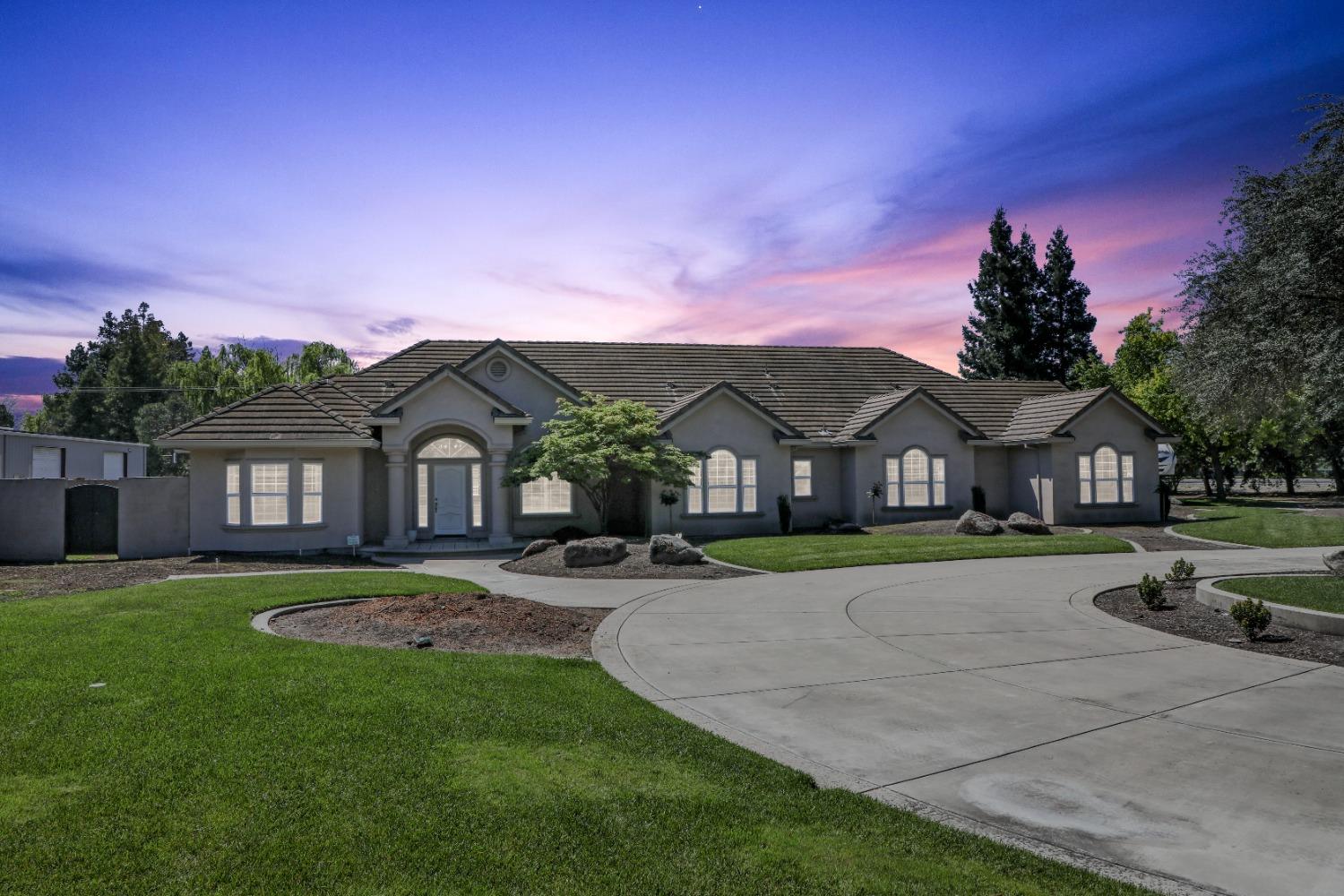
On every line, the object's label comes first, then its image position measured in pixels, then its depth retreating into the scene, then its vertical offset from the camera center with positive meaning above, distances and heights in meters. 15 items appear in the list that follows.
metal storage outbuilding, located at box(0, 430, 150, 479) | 34.84 +1.40
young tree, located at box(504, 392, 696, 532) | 23.53 +0.81
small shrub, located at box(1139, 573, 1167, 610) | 12.48 -1.73
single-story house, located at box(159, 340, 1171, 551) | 22.94 +1.05
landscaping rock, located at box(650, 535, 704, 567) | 18.47 -1.55
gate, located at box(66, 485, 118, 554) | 21.56 -0.72
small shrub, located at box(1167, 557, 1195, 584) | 14.77 -1.68
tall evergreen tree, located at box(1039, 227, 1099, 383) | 62.78 +11.57
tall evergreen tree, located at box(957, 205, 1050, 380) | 62.06 +12.28
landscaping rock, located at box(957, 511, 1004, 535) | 25.34 -1.40
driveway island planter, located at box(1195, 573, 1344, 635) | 10.39 -1.79
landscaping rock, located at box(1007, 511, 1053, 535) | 25.75 -1.46
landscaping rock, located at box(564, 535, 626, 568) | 18.39 -1.53
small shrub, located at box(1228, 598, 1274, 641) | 10.27 -1.73
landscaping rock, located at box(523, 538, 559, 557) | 20.70 -1.57
